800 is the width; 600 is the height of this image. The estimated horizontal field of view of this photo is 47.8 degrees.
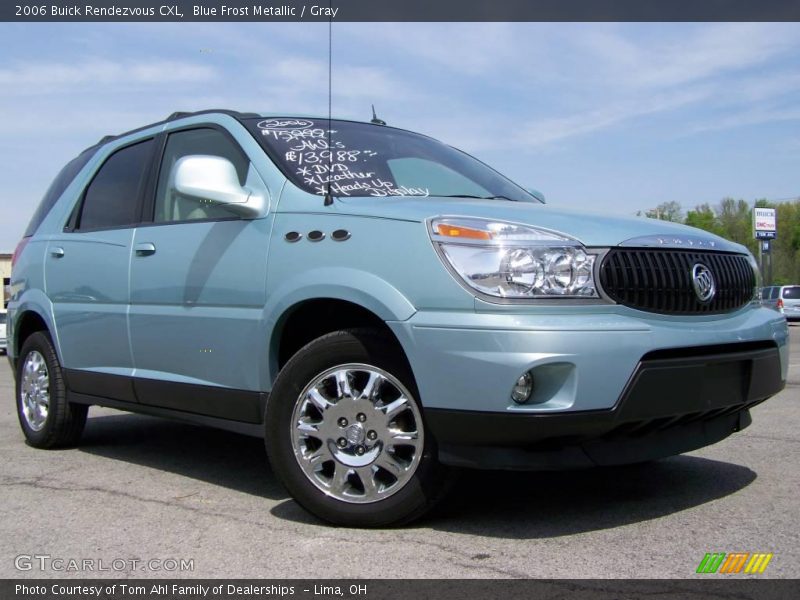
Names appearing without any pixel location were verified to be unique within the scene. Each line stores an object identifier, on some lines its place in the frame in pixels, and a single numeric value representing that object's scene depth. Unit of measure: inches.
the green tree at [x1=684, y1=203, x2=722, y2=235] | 3014.3
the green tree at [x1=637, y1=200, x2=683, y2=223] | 2633.4
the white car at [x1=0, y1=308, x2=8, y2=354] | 906.9
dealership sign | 2260.1
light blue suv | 128.0
